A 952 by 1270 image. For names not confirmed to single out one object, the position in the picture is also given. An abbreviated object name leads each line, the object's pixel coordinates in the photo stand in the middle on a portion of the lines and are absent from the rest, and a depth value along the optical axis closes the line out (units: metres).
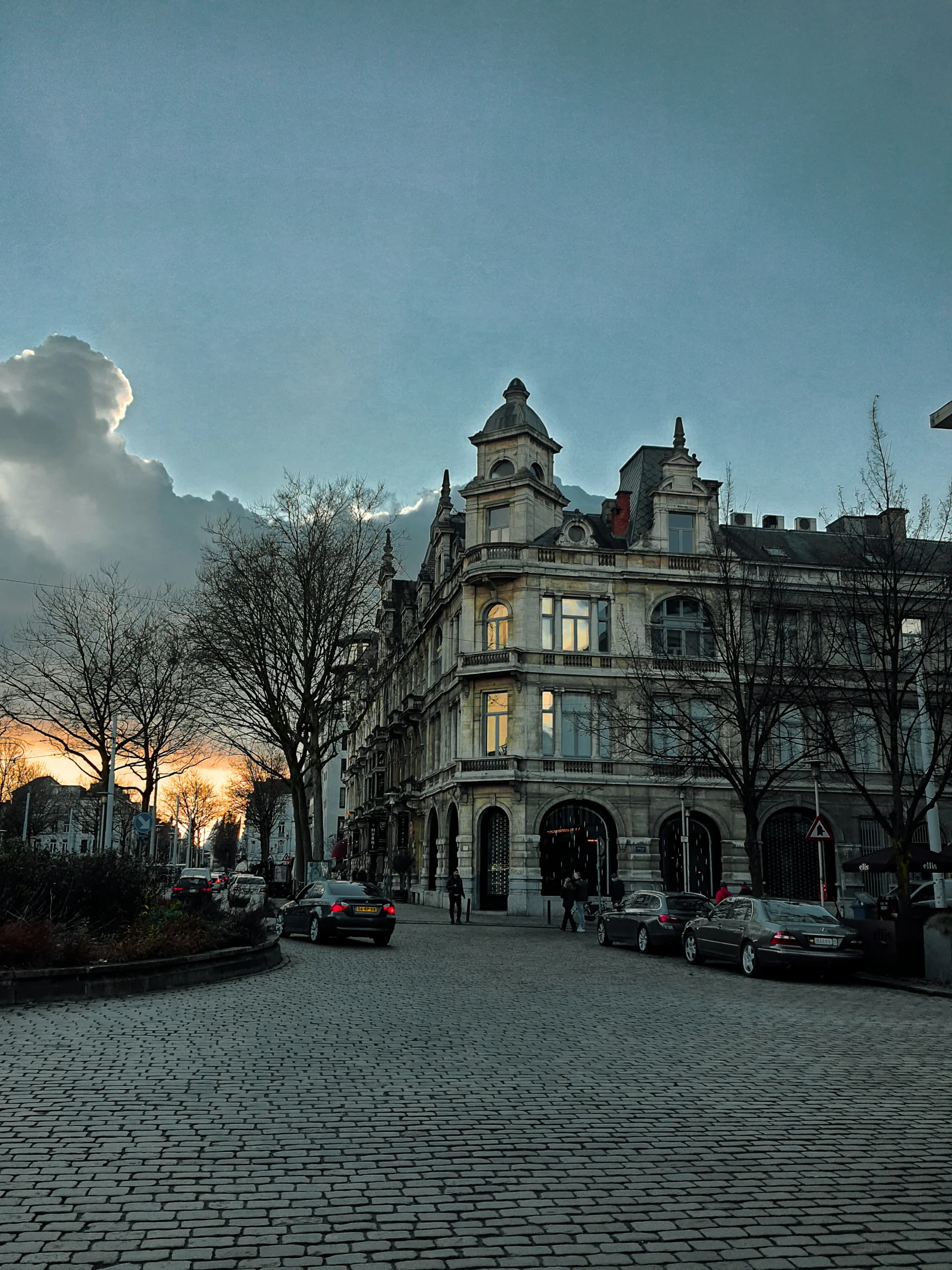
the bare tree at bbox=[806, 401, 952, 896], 23.67
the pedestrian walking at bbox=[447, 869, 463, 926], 37.03
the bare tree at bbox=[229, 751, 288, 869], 86.00
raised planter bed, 13.75
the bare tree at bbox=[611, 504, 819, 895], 29.86
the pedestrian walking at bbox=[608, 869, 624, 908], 38.38
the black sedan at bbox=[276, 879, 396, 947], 25.59
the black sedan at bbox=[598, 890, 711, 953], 25.44
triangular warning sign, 25.95
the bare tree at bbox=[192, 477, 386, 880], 40.03
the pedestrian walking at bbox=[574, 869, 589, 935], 35.41
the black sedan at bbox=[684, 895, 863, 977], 19.81
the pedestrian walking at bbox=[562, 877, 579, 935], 35.28
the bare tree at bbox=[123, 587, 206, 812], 47.56
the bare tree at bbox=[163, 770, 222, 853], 132.12
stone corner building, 43.62
